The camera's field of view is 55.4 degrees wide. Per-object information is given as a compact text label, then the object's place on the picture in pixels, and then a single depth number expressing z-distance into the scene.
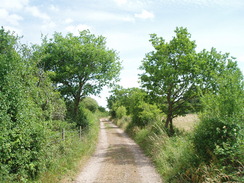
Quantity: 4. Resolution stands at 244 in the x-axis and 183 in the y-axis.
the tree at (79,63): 20.41
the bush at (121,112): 44.28
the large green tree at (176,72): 14.93
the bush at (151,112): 16.39
